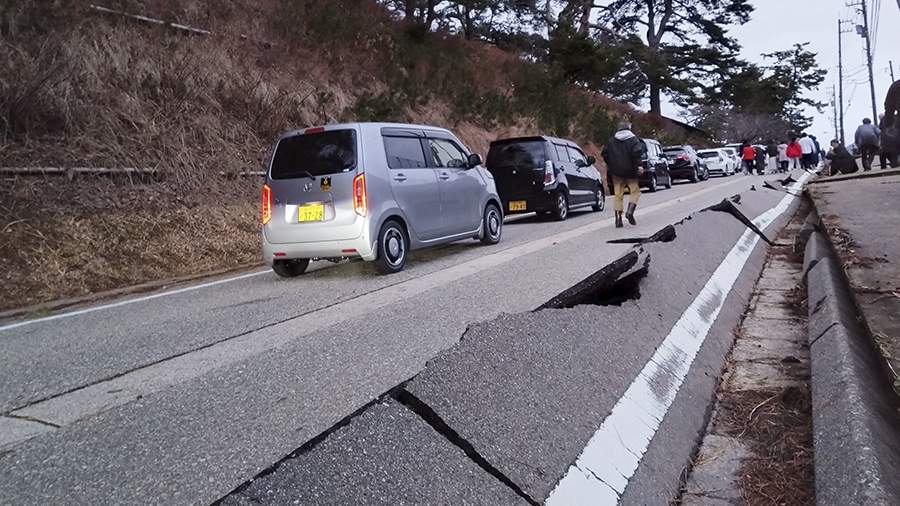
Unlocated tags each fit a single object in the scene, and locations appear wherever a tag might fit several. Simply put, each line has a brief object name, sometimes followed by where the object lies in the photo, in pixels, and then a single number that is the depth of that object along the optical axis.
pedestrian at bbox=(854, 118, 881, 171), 19.53
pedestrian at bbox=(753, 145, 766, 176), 33.62
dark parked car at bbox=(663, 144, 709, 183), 29.42
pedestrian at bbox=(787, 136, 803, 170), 29.88
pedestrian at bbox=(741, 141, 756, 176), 32.78
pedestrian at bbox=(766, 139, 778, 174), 31.54
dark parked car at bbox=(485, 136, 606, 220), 14.18
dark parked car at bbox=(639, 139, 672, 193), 23.46
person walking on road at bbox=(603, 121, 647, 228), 11.52
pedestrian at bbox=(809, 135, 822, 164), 32.61
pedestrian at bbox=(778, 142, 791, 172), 30.41
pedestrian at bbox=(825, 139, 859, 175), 20.25
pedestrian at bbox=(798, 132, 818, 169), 30.86
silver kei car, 7.70
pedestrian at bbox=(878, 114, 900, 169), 14.39
